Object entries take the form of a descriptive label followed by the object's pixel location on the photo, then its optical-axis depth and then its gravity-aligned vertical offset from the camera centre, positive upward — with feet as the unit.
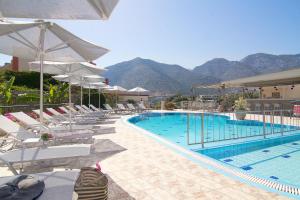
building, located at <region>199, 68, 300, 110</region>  38.12 +4.39
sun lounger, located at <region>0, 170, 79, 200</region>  5.39 -3.05
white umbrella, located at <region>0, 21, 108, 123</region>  10.83 +4.28
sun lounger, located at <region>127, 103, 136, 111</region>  43.15 -1.69
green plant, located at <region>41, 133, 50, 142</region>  12.15 -2.68
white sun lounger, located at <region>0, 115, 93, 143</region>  13.53 -3.05
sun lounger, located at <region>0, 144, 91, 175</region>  8.70 -3.05
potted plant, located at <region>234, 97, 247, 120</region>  34.20 -1.00
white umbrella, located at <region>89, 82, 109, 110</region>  34.32 +3.50
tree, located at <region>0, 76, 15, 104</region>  24.32 +1.68
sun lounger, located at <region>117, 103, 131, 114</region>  42.05 -2.01
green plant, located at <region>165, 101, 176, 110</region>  51.01 -1.71
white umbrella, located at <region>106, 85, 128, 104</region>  45.76 +3.51
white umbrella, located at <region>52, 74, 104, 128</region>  25.46 +3.77
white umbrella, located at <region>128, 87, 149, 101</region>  50.71 +3.36
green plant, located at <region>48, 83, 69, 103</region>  34.40 +1.73
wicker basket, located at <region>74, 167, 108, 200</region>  5.51 -2.98
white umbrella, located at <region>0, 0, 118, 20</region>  6.93 +4.10
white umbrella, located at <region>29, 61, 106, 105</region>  18.80 +3.86
